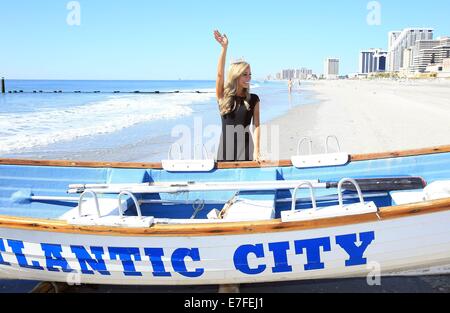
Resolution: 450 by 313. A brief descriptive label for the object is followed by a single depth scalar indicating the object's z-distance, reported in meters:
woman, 4.23
